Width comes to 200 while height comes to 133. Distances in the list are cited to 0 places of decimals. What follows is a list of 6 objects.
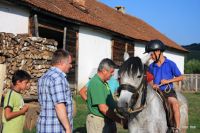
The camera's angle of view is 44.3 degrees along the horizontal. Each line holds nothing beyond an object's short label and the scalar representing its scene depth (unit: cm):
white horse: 323
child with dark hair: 369
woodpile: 870
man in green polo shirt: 371
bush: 2962
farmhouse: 1013
